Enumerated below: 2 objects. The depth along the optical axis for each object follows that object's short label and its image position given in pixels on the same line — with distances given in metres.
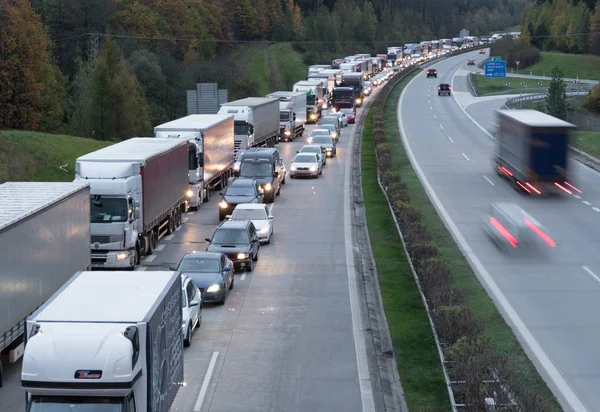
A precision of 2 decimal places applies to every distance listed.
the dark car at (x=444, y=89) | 107.50
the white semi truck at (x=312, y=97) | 83.75
